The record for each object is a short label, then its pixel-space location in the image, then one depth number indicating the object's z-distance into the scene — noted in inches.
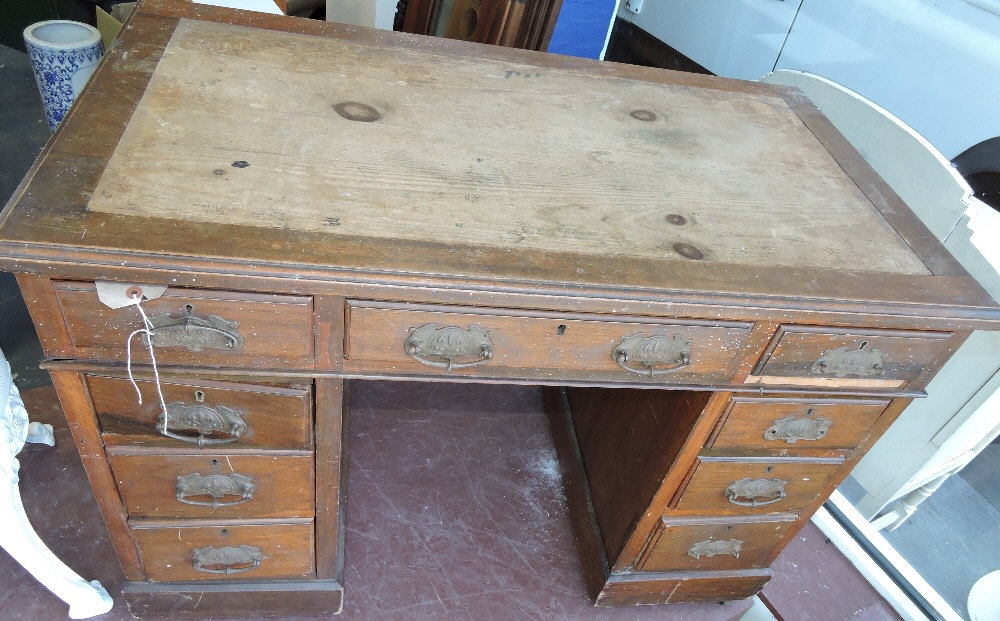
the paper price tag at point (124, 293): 32.1
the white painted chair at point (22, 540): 42.8
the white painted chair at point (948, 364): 55.0
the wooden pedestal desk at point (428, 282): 33.9
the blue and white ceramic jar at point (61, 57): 74.9
